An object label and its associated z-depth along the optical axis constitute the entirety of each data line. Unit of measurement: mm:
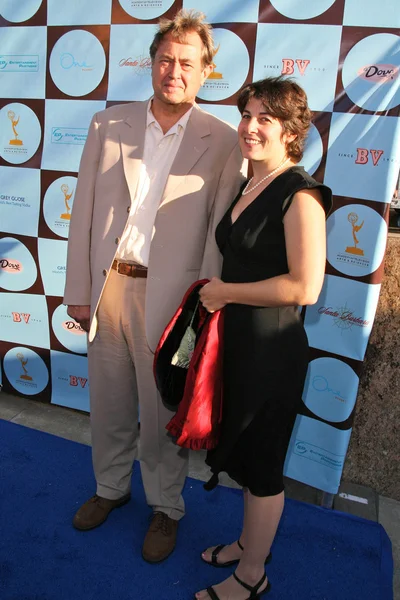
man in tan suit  1769
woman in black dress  1427
